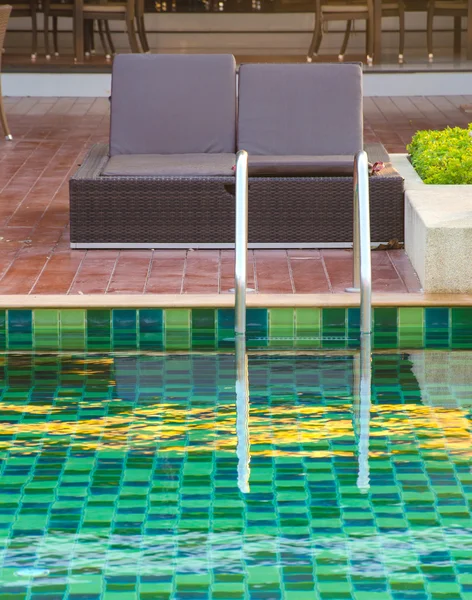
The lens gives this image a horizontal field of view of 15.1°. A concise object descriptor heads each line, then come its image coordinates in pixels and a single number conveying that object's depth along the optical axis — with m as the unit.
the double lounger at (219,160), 9.21
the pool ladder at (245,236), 6.98
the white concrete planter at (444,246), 7.82
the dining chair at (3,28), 13.68
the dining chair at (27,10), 20.72
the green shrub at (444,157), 9.53
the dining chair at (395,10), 20.68
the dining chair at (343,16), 19.65
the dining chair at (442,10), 20.30
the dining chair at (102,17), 19.68
